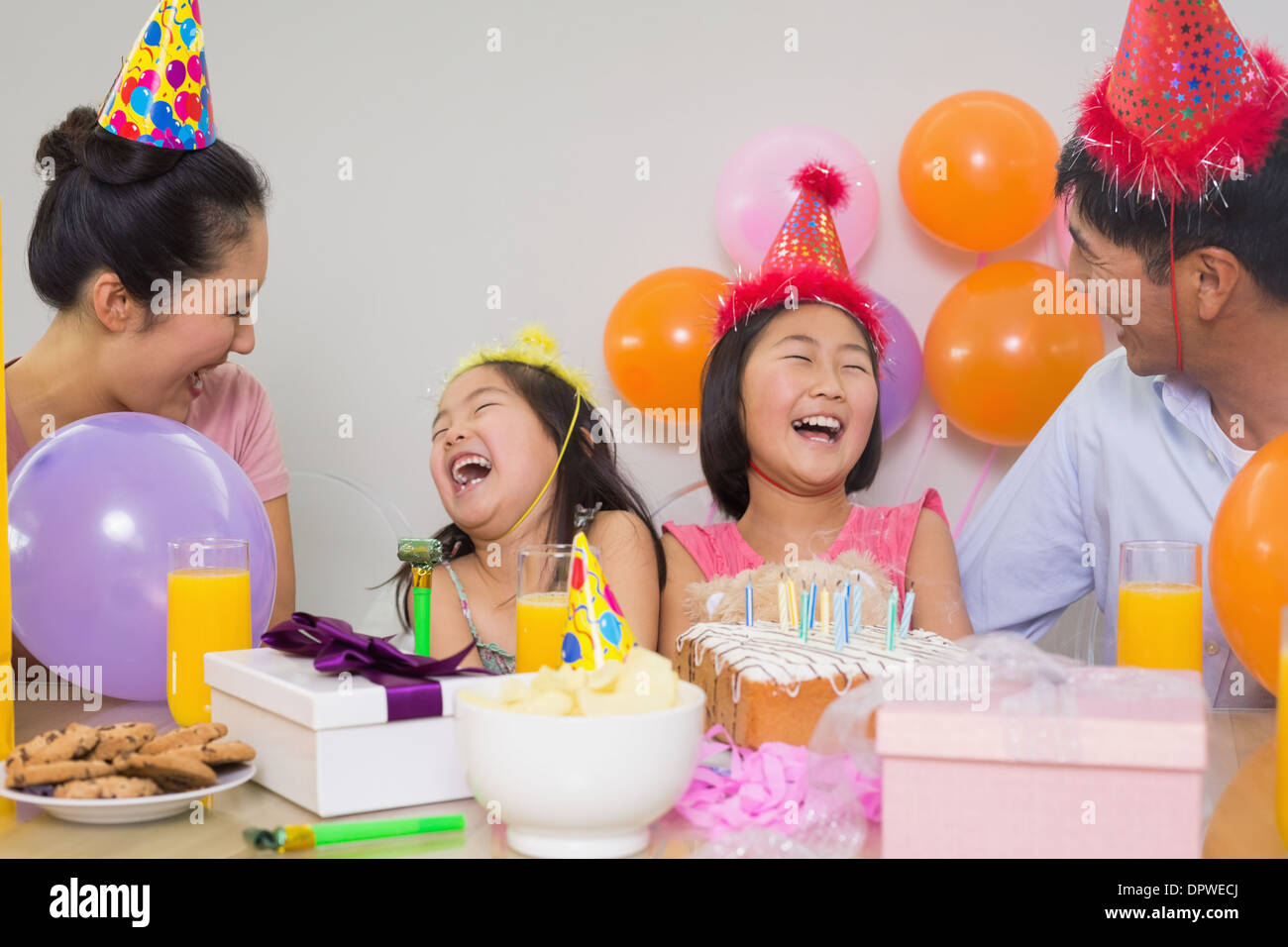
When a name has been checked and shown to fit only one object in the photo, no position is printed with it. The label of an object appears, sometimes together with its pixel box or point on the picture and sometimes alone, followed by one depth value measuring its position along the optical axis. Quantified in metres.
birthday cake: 1.03
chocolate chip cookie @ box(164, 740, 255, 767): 0.91
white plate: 0.85
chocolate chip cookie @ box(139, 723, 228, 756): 0.93
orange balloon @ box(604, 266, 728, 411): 2.29
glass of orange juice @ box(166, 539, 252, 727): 1.19
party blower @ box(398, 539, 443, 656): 1.26
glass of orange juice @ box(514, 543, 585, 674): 1.16
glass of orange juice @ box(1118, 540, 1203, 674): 1.14
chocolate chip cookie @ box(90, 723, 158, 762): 0.92
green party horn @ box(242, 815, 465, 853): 0.82
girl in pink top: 1.77
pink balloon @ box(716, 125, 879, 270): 2.33
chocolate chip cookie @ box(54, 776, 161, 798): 0.86
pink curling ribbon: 0.88
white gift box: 0.88
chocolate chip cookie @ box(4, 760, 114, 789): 0.86
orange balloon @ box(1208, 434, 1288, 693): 1.14
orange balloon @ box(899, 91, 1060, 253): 2.21
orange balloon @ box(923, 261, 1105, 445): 2.15
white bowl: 0.77
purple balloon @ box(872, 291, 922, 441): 2.28
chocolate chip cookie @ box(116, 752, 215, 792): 0.87
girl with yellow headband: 1.68
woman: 1.74
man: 1.57
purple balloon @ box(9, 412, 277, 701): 1.32
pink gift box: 0.73
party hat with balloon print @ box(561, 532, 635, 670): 0.92
